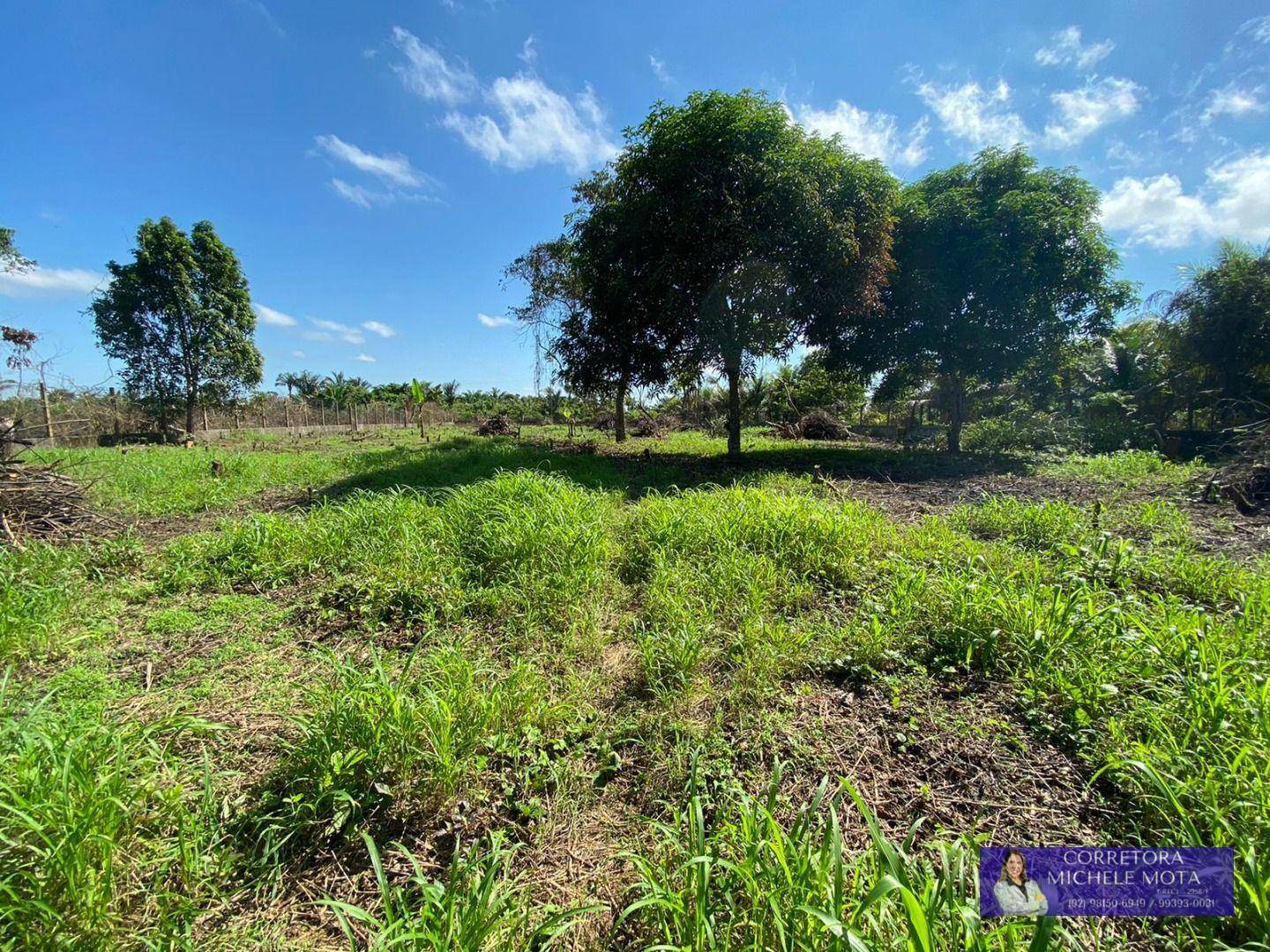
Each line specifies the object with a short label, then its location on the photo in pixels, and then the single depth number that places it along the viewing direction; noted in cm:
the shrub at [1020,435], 1190
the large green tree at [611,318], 880
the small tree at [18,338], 555
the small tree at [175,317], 1631
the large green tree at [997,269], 959
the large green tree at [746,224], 771
